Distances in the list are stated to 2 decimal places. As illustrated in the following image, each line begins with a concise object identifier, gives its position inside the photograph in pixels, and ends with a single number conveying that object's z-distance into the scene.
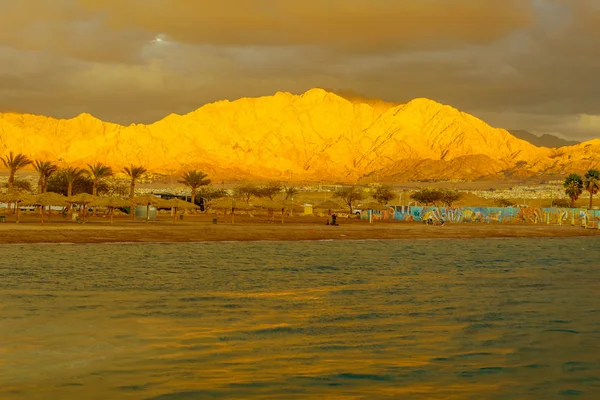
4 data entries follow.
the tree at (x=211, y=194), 144.50
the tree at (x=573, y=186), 131.09
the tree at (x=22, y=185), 138.00
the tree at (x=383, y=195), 145.50
